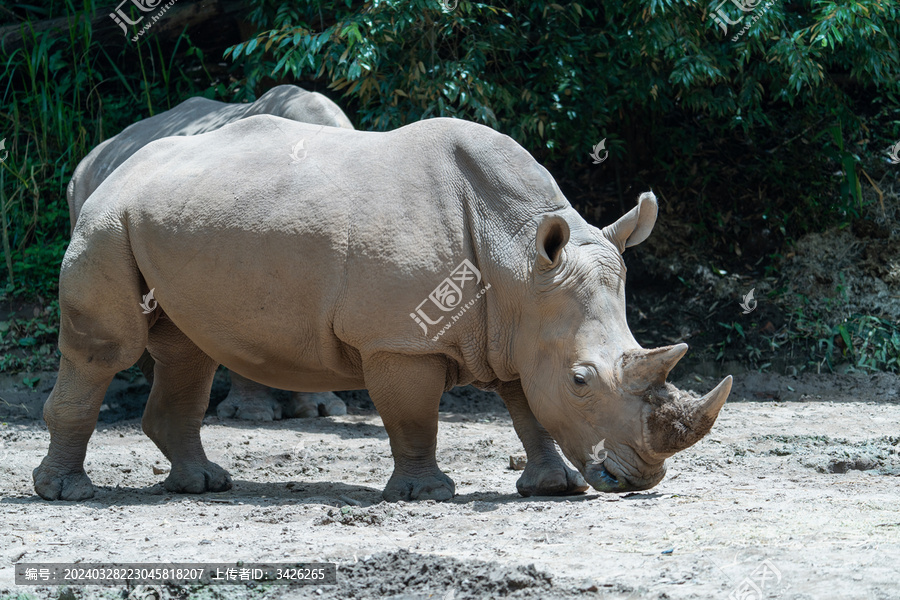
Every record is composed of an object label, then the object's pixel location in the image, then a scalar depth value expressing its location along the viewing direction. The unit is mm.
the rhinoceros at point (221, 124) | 16328
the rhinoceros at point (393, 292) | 9531
